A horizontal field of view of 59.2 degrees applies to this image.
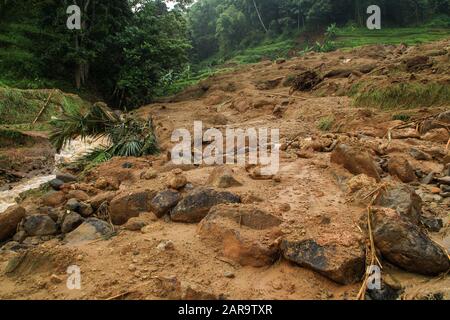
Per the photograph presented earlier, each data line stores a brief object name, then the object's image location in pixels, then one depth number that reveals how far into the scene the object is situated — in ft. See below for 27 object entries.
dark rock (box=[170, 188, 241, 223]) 11.61
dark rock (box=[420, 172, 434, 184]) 13.01
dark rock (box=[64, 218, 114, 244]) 11.44
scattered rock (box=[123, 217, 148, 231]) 11.67
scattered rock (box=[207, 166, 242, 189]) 13.19
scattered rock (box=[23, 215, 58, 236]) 12.32
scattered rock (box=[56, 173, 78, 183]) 17.84
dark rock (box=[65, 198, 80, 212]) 13.19
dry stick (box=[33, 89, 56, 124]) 33.78
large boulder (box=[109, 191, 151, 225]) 12.59
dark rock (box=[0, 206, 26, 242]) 12.21
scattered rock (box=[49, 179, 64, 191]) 16.76
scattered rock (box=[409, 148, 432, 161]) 15.20
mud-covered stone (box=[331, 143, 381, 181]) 13.07
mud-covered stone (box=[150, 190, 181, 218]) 12.21
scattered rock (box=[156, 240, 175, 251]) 9.99
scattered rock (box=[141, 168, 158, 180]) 16.02
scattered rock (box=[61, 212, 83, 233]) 12.41
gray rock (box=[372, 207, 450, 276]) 8.30
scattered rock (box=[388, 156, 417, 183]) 13.30
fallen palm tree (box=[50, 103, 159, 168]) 22.04
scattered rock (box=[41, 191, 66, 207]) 14.52
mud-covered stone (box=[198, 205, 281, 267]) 9.32
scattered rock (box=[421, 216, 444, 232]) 10.16
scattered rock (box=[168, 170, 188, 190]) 13.37
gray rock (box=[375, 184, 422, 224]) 9.84
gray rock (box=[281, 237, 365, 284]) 8.29
